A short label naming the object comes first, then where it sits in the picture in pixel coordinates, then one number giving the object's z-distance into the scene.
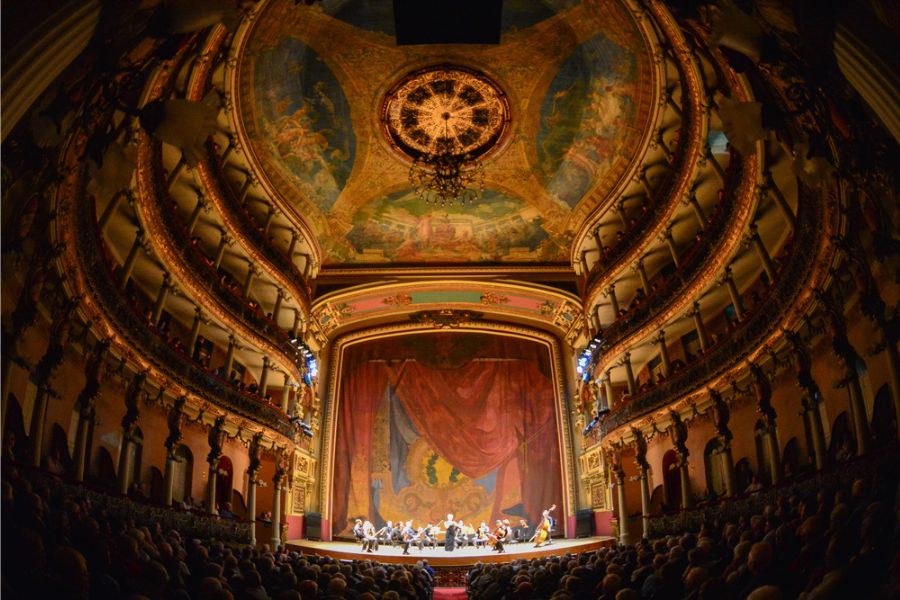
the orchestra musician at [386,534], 23.73
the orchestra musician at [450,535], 21.91
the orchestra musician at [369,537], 21.41
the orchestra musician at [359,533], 23.98
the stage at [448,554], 19.48
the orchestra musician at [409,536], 22.64
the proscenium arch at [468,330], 25.66
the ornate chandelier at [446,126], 20.53
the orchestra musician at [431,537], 22.89
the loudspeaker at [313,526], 24.62
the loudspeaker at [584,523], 24.55
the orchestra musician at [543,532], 22.52
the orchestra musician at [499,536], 20.65
